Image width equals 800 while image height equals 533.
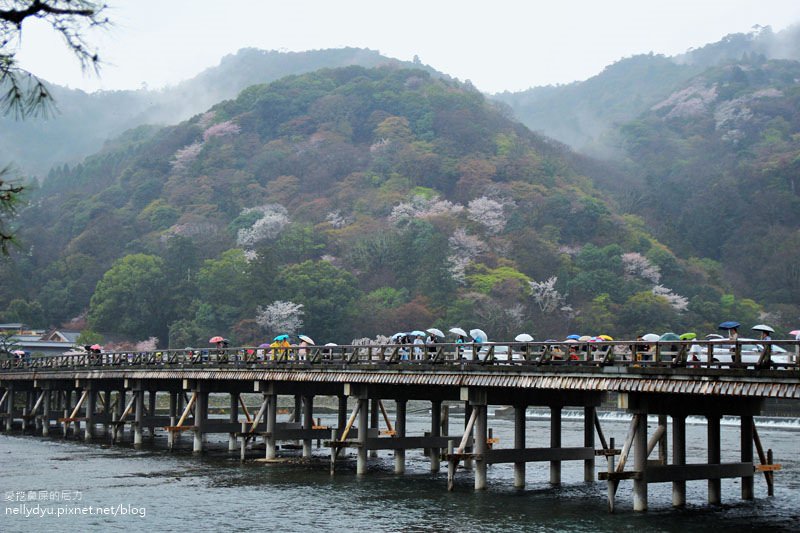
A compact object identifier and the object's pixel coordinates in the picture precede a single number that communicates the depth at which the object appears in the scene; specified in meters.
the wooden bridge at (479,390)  23.22
